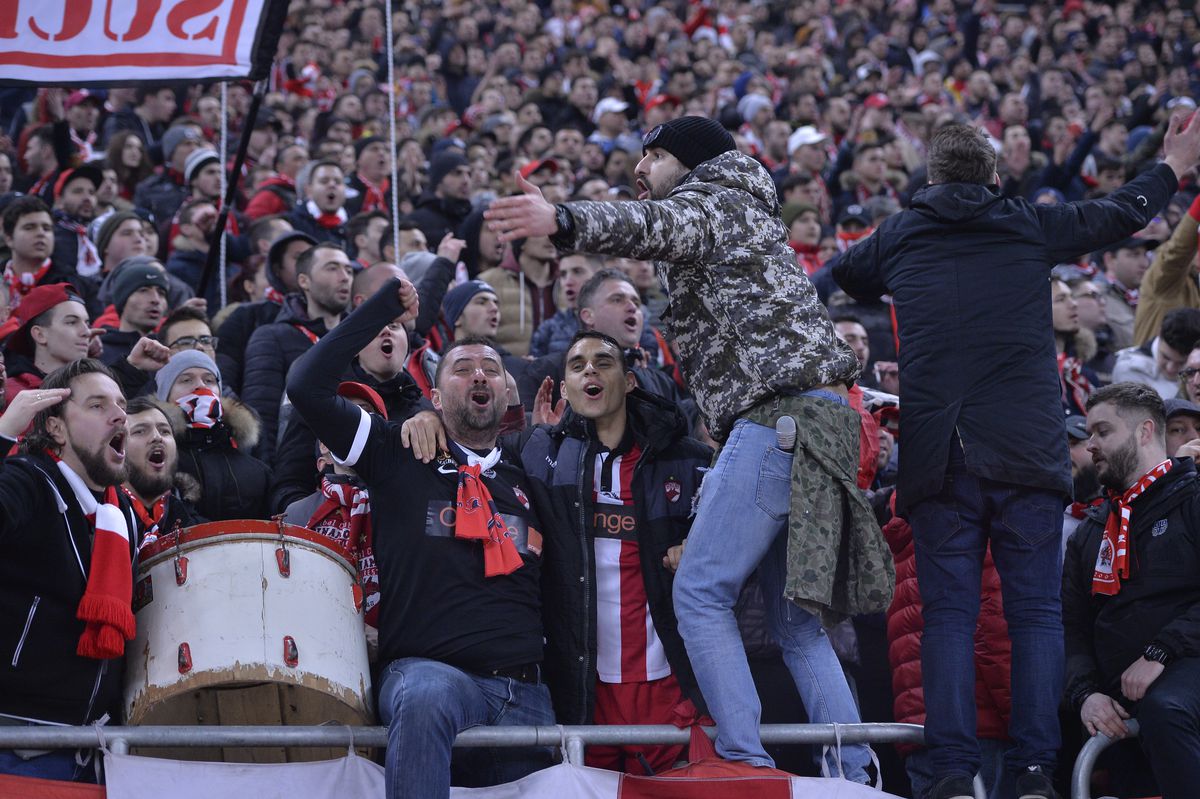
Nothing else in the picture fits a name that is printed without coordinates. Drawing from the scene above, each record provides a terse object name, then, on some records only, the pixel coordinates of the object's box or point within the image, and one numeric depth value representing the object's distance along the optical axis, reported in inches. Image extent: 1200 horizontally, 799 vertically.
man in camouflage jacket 412.2
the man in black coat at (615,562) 464.4
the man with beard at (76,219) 782.5
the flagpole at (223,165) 752.3
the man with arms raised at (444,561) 436.1
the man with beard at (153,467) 497.0
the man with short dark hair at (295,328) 634.8
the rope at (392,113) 685.8
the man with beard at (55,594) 393.7
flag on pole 586.2
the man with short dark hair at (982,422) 425.7
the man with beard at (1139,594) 447.5
